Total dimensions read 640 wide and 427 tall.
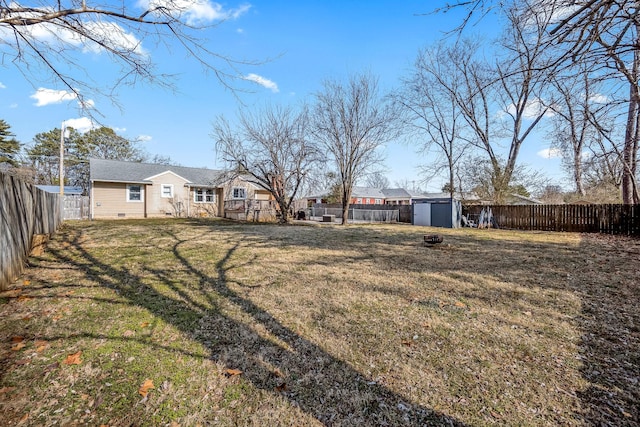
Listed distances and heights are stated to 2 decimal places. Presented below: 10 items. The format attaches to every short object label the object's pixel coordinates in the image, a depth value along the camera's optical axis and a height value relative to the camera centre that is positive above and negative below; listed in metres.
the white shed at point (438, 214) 17.08 -0.12
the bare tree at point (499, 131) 18.38 +5.72
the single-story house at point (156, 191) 17.98 +1.43
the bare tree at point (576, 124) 4.12 +2.26
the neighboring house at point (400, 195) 45.92 +2.79
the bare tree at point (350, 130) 18.02 +5.33
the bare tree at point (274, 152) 16.61 +3.57
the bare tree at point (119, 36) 2.93 +1.97
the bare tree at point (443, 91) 19.73 +8.35
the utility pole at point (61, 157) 16.20 +3.11
